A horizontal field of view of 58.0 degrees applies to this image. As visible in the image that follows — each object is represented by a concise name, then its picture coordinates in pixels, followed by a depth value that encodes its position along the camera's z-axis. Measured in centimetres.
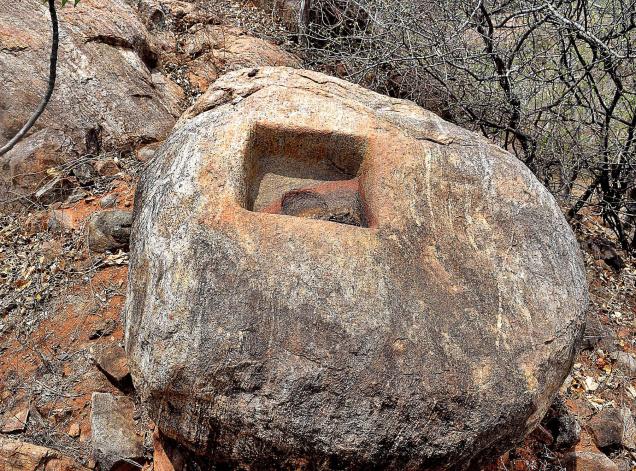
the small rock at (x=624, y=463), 280
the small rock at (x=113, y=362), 269
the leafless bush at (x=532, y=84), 383
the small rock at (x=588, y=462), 265
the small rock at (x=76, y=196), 363
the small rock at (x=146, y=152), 393
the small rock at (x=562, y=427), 282
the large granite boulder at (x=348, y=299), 188
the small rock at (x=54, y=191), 360
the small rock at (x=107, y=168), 380
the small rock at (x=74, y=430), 252
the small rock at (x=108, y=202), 359
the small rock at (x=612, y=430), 287
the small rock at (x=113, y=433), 239
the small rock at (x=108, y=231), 331
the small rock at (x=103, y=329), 292
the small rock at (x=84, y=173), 373
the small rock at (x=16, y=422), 249
